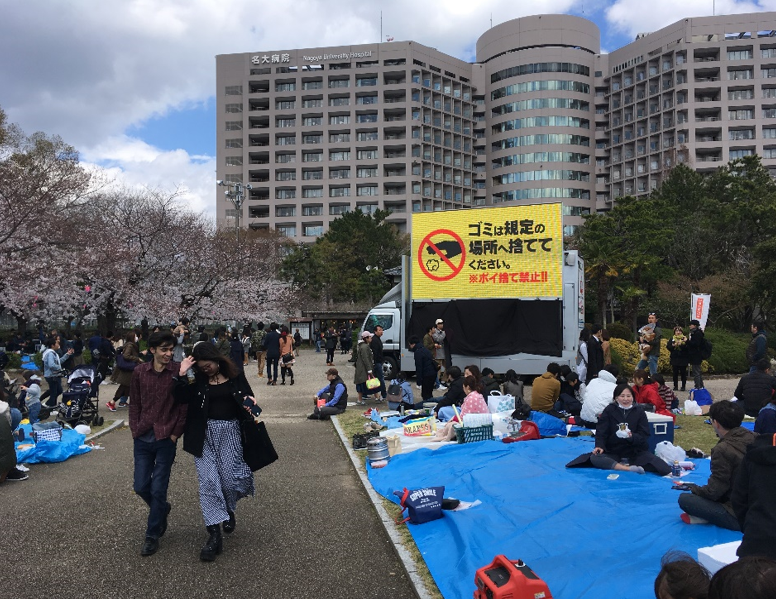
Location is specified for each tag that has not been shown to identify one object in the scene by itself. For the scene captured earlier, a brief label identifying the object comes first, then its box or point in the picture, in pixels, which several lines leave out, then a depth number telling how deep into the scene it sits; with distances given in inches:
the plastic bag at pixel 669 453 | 277.7
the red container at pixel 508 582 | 134.7
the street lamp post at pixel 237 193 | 1246.3
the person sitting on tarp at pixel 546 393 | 406.0
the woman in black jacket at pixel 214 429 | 182.4
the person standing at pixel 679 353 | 538.9
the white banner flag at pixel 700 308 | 670.5
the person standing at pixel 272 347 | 677.9
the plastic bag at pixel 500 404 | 389.7
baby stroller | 407.5
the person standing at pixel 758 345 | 494.3
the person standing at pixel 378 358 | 536.7
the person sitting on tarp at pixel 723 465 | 180.9
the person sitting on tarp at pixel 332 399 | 453.1
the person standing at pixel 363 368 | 520.8
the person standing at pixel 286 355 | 681.0
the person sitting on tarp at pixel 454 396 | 409.1
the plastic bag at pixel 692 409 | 436.5
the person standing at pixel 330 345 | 948.6
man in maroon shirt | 185.8
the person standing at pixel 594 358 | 498.6
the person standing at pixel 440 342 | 571.5
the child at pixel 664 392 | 419.6
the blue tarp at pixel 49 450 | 308.0
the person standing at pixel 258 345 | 767.7
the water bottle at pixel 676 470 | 258.2
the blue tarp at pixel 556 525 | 160.9
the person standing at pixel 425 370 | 502.0
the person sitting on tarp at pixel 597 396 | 365.4
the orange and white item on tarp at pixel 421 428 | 368.8
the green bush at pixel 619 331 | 906.7
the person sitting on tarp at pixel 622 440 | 262.5
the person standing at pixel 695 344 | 528.8
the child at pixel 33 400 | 405.7
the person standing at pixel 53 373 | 477.7
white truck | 576.7
